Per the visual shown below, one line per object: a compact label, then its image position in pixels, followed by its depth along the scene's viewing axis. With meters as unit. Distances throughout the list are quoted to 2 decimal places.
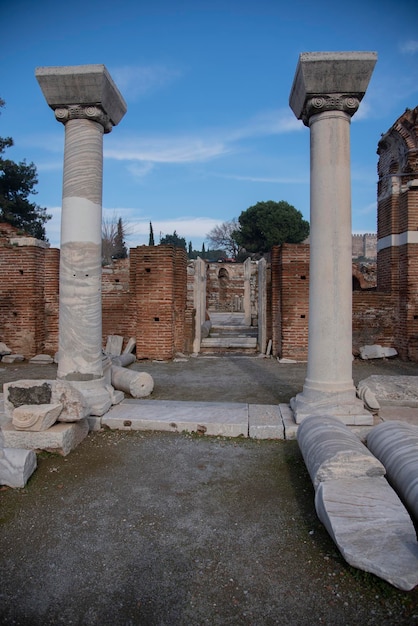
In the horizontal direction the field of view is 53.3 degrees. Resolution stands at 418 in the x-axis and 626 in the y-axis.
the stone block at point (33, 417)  3.84
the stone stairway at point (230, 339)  11.18
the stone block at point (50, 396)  4.04
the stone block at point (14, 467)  3.34
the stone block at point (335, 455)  2.91
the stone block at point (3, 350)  9.70
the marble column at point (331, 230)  4.40
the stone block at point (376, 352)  9.80
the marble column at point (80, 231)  4.87
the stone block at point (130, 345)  9.74
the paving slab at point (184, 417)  4.43
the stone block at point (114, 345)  9.80
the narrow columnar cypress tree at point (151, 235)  41.06
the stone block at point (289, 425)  4.34
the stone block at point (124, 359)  8.18
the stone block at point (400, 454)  2.78
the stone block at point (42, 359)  9.46
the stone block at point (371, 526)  2.12
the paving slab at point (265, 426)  4.37
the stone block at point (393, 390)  5.06
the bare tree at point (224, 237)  49.91
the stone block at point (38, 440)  3.88
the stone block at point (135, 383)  6.00
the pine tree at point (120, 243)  41.81
